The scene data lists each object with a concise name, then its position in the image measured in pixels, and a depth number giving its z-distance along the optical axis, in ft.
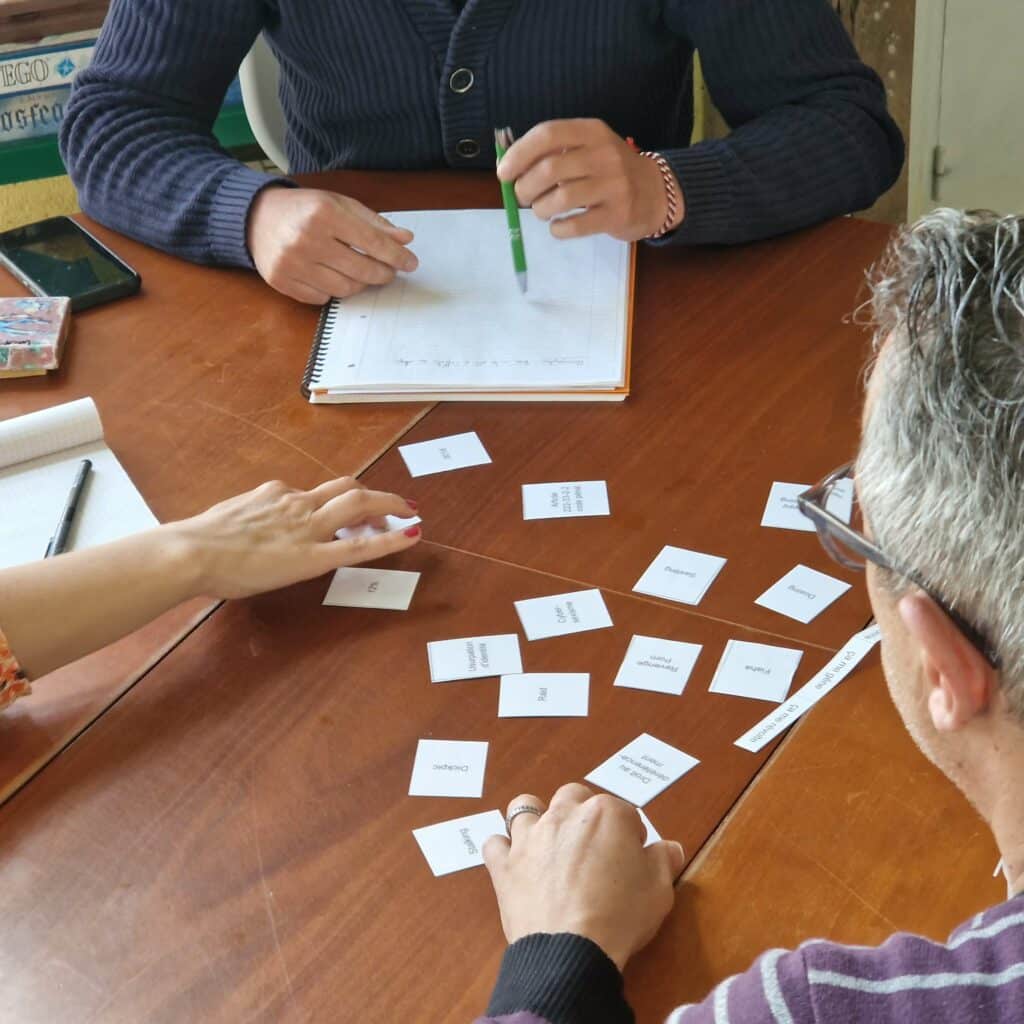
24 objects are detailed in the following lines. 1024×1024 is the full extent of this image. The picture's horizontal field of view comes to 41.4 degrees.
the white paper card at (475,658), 3.79
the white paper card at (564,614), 3.90
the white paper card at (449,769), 3.47
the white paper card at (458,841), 3.29
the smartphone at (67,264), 5.58
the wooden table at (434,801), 3.09
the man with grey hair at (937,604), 2.32
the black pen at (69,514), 4.29
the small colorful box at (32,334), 5.19
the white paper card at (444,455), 4.58
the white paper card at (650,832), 3.32
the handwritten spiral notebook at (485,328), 4.87
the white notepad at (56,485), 4.38
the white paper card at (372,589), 4.08
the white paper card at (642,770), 3.43
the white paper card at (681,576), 3.99
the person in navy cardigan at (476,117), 5.32
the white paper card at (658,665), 3.71
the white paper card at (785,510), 4.20
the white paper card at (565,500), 4.33
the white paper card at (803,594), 3.93
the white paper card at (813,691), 3.54
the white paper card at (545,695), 3.66
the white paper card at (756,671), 3.68
